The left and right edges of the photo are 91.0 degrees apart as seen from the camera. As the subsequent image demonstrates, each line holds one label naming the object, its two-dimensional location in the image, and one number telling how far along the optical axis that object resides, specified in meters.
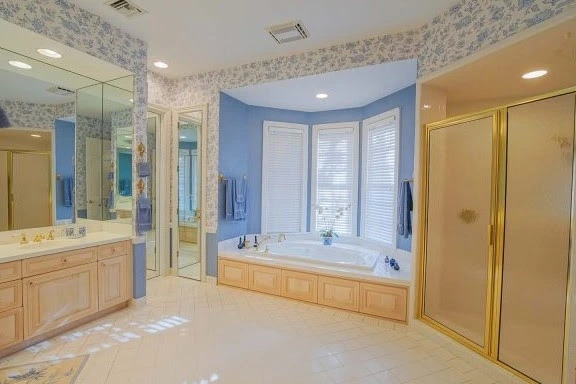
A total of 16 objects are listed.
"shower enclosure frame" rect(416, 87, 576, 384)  2.14
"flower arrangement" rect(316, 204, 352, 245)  4.24
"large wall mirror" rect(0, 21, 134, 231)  2.55
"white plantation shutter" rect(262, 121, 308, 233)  4.42
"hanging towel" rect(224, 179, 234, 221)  3.85
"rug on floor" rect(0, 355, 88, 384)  1.90
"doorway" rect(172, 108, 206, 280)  3.96
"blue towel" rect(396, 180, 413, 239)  3.03
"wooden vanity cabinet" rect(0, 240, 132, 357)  2.11
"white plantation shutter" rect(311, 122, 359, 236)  4.28
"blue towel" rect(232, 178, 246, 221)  3.92
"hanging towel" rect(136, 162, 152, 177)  3.06
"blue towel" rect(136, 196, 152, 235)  3.07
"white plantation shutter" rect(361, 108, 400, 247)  3.68
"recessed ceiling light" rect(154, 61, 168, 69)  3.51
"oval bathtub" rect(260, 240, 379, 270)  3.63
